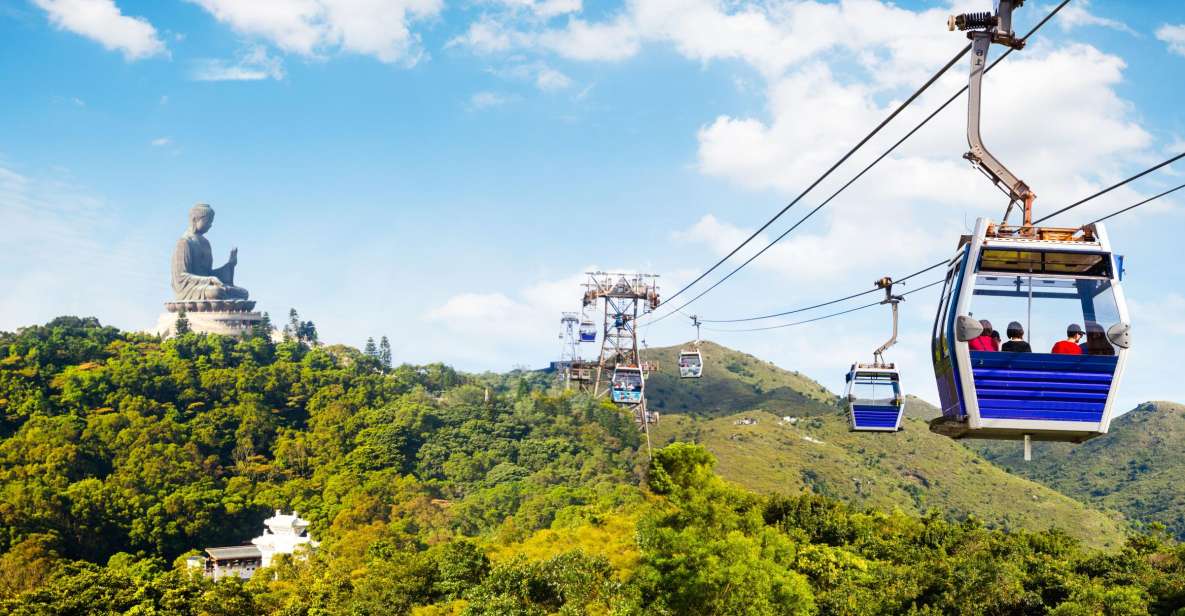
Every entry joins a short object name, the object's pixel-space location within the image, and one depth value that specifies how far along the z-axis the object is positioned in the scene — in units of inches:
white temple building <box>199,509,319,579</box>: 2448.3
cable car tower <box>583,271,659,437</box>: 2384.4
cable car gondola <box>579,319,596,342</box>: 2458.2
